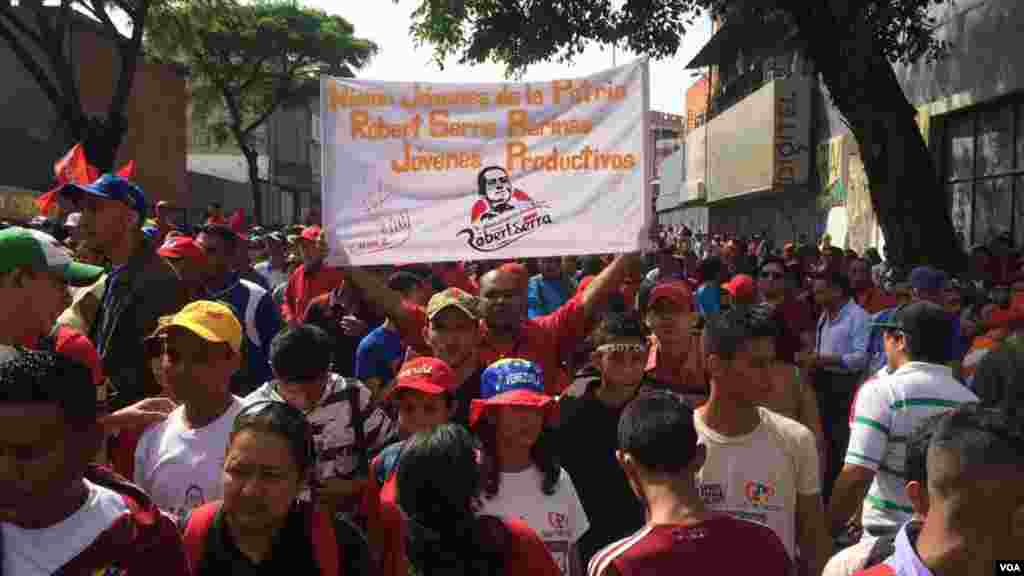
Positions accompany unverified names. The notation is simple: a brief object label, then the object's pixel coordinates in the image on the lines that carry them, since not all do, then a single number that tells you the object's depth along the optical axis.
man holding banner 4.88
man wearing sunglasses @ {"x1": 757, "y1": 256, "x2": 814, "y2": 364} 7.63
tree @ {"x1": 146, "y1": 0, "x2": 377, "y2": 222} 37.53
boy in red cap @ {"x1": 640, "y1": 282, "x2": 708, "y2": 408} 4.66
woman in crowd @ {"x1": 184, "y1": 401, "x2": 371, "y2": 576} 2.54
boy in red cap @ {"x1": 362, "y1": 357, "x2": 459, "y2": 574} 3.52
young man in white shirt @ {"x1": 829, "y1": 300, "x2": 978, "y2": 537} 3.82
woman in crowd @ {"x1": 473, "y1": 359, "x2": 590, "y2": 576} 3.51
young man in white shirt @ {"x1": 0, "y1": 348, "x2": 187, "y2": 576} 1.95
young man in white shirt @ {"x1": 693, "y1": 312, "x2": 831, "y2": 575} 3.60
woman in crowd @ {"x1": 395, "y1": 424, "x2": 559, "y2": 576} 2.72
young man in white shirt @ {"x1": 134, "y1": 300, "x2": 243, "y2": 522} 3.23
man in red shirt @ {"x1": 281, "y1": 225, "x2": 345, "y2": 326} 7.35
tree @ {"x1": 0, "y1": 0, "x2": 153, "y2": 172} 18.66
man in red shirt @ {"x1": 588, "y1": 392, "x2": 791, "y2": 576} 2.63
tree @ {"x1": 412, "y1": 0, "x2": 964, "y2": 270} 11.12
